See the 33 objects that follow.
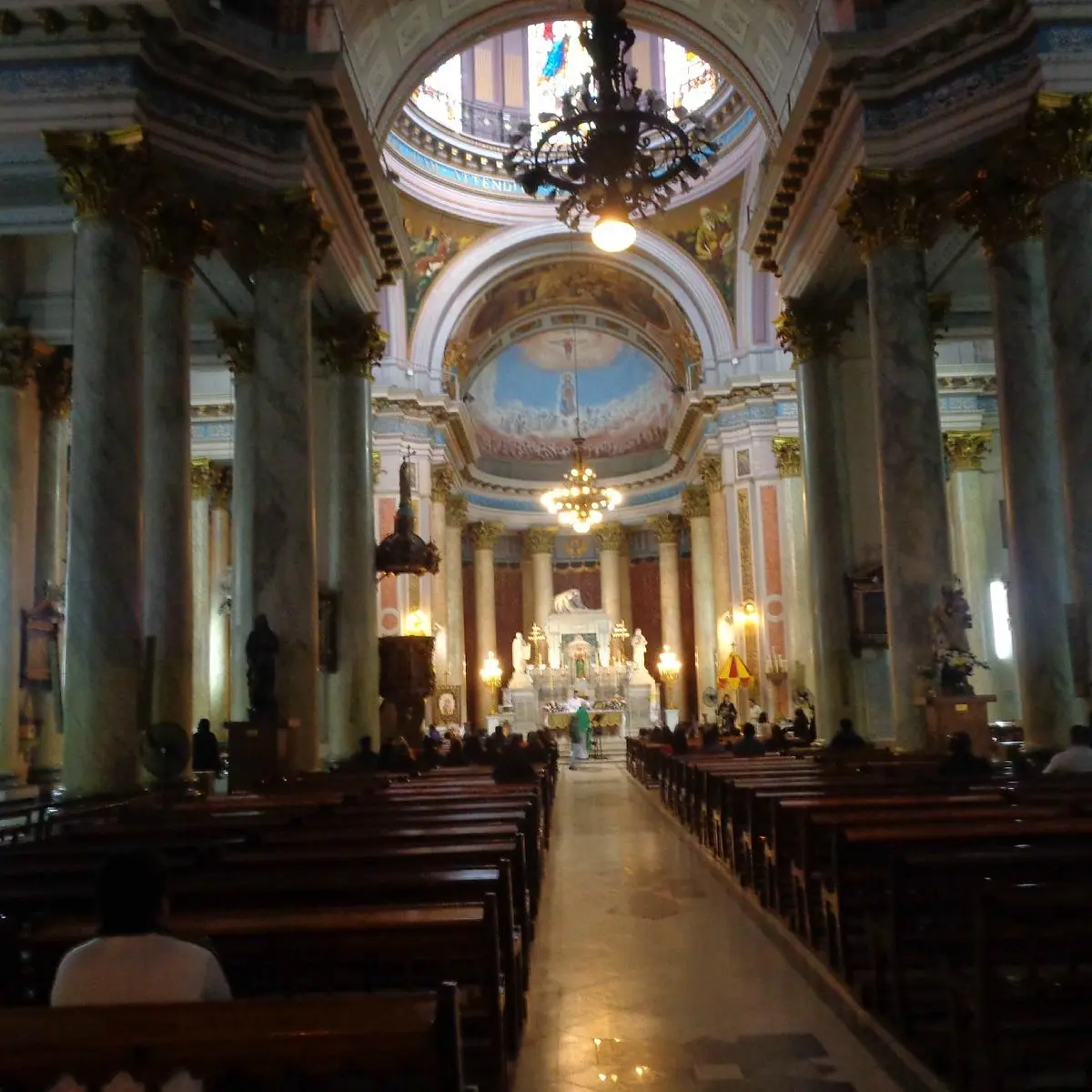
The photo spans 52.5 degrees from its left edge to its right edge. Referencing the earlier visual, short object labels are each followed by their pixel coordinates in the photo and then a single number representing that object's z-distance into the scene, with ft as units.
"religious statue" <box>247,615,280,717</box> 38.58
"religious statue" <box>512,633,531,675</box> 112.98
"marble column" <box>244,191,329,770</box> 40.73
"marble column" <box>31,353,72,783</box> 53.11
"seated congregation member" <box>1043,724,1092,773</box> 28.37
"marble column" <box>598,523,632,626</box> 121.60
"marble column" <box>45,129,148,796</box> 33.63
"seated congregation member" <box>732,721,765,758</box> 50.37
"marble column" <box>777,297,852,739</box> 50.08
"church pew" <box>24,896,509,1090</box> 10.41
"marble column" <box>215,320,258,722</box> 47.91
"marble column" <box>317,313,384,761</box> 50.16
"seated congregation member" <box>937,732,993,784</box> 27.91
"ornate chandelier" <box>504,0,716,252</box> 39.14
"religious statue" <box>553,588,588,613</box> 118.73
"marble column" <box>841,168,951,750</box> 39.99
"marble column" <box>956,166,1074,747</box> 38.40
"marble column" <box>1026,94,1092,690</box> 35.86
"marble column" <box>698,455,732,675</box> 90.94
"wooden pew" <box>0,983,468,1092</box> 6.57
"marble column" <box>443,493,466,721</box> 98.53
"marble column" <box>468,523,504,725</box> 116.06
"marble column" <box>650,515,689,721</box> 116.16
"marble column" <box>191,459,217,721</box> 73.67
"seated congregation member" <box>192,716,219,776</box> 40.45
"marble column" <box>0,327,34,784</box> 47.85
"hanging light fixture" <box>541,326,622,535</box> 93.50
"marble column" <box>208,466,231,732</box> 75.46
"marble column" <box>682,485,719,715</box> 98.89
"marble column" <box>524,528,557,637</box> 123.03
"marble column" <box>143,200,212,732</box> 38.75
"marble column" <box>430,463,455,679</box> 93.09
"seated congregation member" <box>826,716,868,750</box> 43.75
